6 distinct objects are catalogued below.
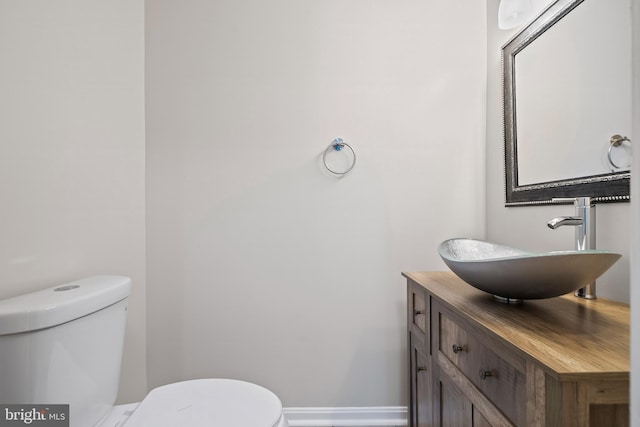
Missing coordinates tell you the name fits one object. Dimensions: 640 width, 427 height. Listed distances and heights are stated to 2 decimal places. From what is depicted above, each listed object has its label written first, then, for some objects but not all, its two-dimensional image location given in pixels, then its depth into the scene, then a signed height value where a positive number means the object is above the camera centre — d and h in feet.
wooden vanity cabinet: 1.63 -0.93
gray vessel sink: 2.23 -0.47
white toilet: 2.51 -1.37
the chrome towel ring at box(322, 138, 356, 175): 5.08 +0.93
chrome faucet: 2.93 -0.14
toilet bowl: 2.94 -1.90
